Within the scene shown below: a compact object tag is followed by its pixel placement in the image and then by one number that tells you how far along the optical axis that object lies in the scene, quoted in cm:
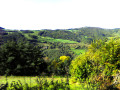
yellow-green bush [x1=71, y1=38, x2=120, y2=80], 985
